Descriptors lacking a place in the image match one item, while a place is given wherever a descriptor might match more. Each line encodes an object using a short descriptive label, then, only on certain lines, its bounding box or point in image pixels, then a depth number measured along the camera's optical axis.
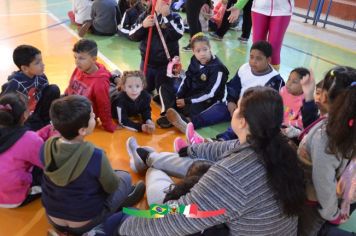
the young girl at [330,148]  1.56
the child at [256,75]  2.95
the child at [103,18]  5.38
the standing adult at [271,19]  3.44
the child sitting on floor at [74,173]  1.65
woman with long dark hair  1.36
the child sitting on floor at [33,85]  2.65
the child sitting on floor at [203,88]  3.20
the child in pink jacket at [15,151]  1.92
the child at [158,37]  3.44
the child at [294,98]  2.70
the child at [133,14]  4.51
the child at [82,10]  5.59
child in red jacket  2.92
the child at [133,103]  3.03
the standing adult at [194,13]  4.70
